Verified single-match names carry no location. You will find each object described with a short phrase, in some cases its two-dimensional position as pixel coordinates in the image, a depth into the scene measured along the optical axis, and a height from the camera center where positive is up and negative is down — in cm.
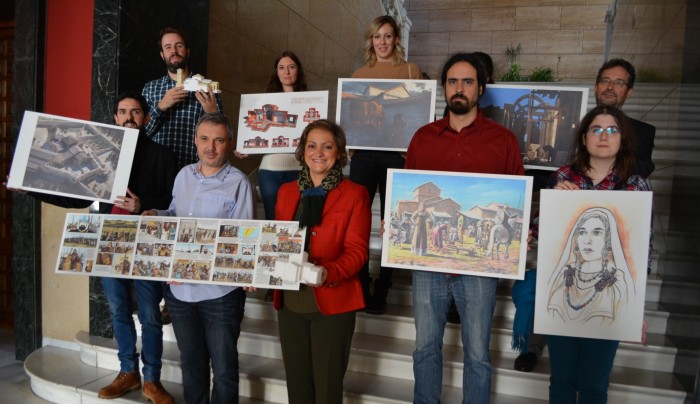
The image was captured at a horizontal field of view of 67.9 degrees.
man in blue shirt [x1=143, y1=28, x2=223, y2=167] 333 +41
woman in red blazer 237 -38
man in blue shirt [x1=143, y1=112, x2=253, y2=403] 260 -63
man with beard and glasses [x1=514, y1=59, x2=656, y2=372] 275 +37
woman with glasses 211 -30
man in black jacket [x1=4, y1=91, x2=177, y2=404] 296 -25
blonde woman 336 +70
